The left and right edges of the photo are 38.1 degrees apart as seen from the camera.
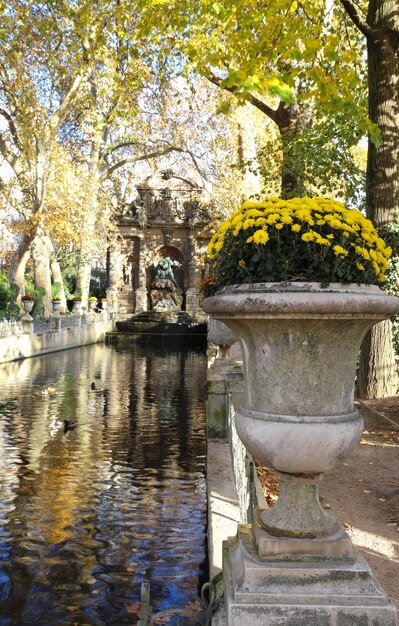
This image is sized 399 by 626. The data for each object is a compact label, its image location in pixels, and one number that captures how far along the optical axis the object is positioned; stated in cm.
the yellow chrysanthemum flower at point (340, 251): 247
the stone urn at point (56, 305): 2795
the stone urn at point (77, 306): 3018
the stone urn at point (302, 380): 236
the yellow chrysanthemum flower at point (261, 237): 252
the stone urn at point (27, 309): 2167
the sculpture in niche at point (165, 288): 4209
